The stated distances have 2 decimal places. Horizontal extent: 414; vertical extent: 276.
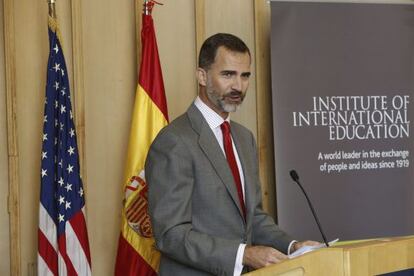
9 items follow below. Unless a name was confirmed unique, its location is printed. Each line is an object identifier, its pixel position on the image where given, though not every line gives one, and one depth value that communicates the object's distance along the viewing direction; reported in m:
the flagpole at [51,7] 6.10
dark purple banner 6.86
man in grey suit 4.03
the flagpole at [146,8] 6.41
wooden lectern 2.69
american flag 6.04
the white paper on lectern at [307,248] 3.61
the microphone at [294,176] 4.35
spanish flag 6.19
